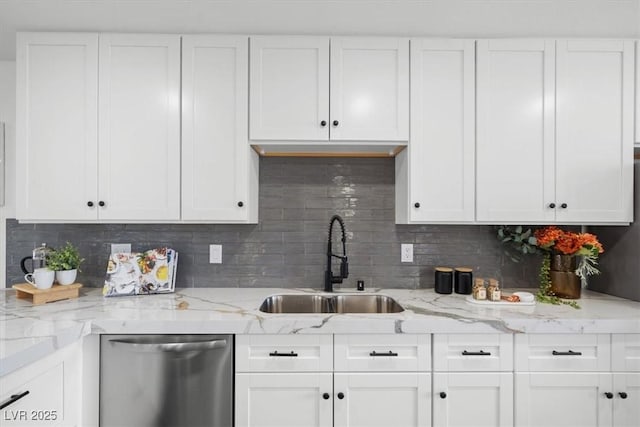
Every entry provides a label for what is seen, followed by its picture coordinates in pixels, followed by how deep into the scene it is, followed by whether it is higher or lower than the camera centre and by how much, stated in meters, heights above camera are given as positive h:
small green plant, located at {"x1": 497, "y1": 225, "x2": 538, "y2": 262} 2.07 -0.16
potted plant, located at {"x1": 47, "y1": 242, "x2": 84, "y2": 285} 1.85 -0.28
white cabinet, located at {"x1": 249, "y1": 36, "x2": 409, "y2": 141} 1.86 +0.67
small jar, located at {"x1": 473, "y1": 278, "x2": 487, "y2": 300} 1.85 -0.42
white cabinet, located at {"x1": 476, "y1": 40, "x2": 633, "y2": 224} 1.86 +0.44
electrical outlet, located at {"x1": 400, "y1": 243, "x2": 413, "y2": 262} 2.21 -0.24
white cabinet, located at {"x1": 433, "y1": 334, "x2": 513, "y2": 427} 1.54 -0.76
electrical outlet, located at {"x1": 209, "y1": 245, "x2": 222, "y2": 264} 2.20 -0.26
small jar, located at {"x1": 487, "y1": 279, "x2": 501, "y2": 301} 1.83 -0.41
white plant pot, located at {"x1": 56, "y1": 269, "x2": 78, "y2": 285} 1.85 -0.34
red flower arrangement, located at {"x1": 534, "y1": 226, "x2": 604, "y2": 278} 1.84 -0.15
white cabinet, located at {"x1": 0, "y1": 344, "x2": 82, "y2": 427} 1.15 -0.66
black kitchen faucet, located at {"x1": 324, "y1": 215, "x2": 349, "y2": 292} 2.06 -0.31
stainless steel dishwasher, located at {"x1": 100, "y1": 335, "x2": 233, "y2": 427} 1.52 -0.73
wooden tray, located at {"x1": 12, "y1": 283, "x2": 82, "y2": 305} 1.73 -0.41
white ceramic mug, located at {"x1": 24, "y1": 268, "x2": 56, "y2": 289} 1.76 -0.34
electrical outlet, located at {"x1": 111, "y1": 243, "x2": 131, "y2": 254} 2.15 -0.22
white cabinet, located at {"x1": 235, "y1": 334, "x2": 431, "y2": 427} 1.54 -0.75
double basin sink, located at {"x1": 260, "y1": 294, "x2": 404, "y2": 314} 2.08 -0.54
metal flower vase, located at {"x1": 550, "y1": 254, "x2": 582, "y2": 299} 1.89 -0.35
